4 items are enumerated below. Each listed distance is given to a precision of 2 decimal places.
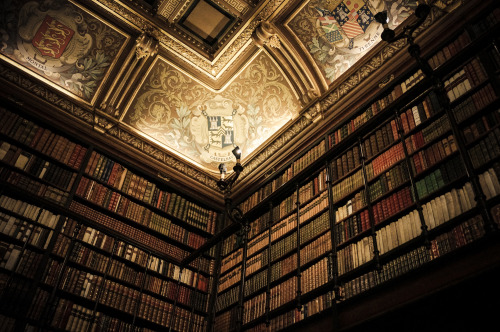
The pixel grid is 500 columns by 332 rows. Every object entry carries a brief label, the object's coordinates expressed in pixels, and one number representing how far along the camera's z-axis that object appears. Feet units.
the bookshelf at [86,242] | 12.16
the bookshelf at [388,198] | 8.72
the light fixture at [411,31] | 7.89
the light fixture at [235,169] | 11.20
